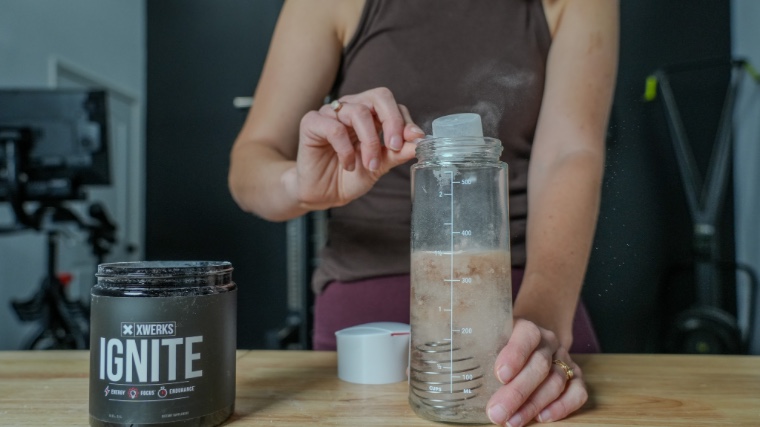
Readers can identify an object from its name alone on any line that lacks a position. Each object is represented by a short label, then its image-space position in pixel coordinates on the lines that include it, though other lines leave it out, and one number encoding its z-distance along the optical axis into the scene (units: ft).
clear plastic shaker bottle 1.41
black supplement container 1.27
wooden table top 1.47
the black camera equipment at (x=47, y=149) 6.30
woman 2.05
